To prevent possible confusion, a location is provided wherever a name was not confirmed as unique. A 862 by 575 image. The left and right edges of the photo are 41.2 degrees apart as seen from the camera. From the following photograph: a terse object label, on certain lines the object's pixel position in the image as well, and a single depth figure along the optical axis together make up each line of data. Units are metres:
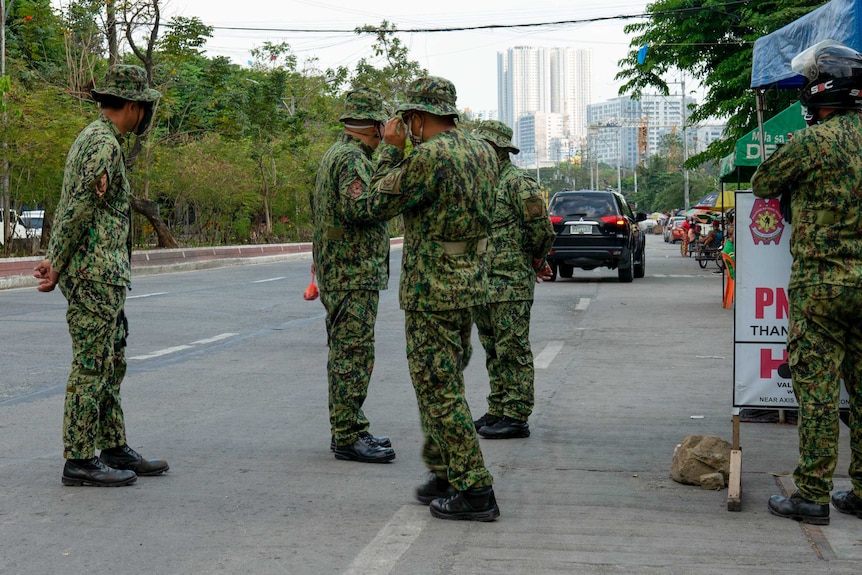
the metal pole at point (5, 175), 25.16
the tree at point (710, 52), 24.56
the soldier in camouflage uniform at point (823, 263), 4.82
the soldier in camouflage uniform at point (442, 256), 4.83
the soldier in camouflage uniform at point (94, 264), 5.37
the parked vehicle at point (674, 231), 53.28
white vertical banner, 5.62
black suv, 22.08
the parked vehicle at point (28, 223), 29.23
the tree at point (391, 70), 59.50
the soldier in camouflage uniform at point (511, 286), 6.95
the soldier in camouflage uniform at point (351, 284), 6.12
